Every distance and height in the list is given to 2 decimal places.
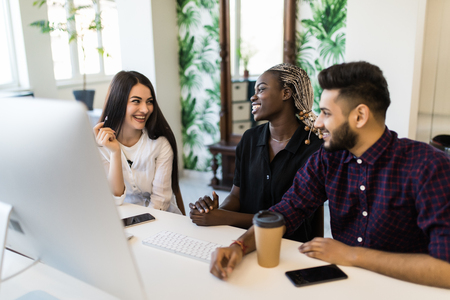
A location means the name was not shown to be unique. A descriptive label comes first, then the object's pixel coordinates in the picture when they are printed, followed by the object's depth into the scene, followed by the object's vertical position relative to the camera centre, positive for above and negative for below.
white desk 0.88 -0.53
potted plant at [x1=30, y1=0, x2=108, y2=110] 3.58 +0.35
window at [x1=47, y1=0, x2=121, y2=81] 4.94 +0.24
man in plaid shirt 0.95 -0.37
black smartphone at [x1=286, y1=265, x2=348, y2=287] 0.92 -0.52
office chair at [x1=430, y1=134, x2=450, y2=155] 2.58 -0.57
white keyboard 1.07 -0.52
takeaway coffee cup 0.96 -0.44
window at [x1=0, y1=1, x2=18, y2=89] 3.68 +0.13
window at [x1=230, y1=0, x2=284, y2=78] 3.09 +0.24
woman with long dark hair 1.73 -0.36
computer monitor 0.55 -0.19
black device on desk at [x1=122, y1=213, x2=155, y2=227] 1.31 -0.53
